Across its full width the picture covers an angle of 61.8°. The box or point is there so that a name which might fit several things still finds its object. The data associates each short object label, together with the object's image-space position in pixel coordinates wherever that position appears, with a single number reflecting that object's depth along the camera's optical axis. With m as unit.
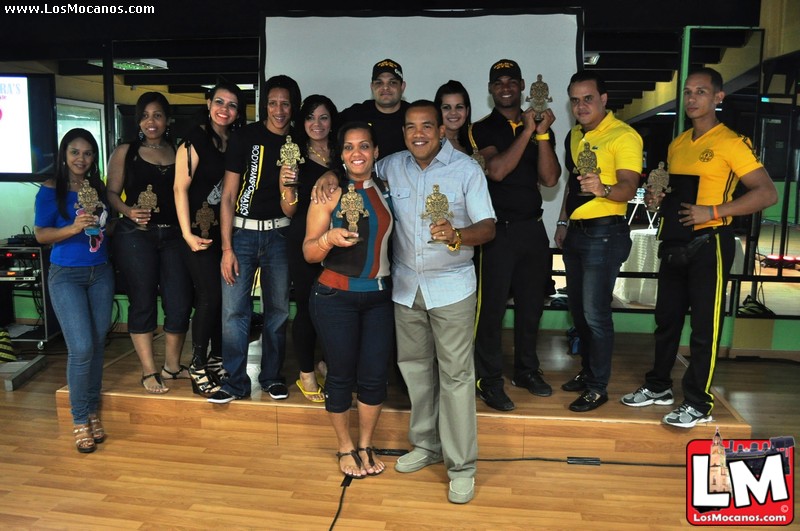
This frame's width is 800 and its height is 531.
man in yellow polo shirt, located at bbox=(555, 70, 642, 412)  2.98
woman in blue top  3.09
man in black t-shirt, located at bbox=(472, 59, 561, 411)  3.17
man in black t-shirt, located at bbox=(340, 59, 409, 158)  3.16
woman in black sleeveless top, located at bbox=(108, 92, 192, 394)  3.29
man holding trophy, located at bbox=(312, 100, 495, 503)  2.63
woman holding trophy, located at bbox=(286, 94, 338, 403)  3.00
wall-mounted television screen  4.96
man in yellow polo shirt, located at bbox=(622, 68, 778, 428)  2.88
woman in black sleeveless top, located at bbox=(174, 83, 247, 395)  3.14
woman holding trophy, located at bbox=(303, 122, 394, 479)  2.61
